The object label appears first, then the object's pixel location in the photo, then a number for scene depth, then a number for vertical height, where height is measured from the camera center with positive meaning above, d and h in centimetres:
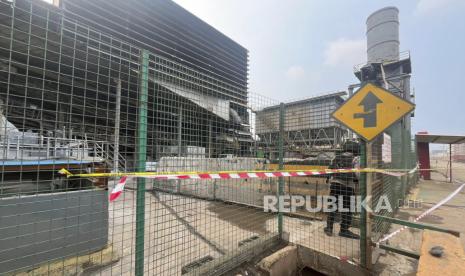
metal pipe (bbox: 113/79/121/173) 216 +27
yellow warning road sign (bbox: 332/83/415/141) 269 +53
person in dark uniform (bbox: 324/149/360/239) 399 -79
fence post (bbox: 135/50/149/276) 208 -15
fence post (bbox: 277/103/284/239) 376 -24
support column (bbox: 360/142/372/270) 285 -90
